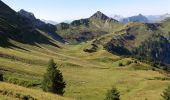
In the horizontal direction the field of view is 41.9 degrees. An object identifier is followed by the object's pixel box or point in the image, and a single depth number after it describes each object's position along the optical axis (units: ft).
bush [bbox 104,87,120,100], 126.47
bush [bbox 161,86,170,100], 150.83
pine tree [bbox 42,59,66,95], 138.21
